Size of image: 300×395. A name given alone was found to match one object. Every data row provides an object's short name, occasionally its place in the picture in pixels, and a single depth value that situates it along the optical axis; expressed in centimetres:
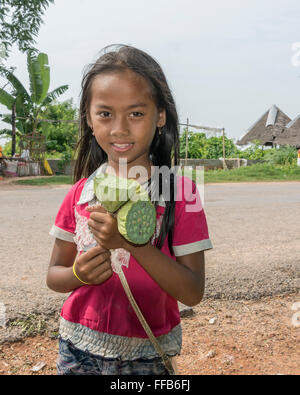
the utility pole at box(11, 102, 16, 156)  1569
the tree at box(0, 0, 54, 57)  1168
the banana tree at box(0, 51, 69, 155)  1520
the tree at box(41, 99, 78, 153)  2144
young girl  125
